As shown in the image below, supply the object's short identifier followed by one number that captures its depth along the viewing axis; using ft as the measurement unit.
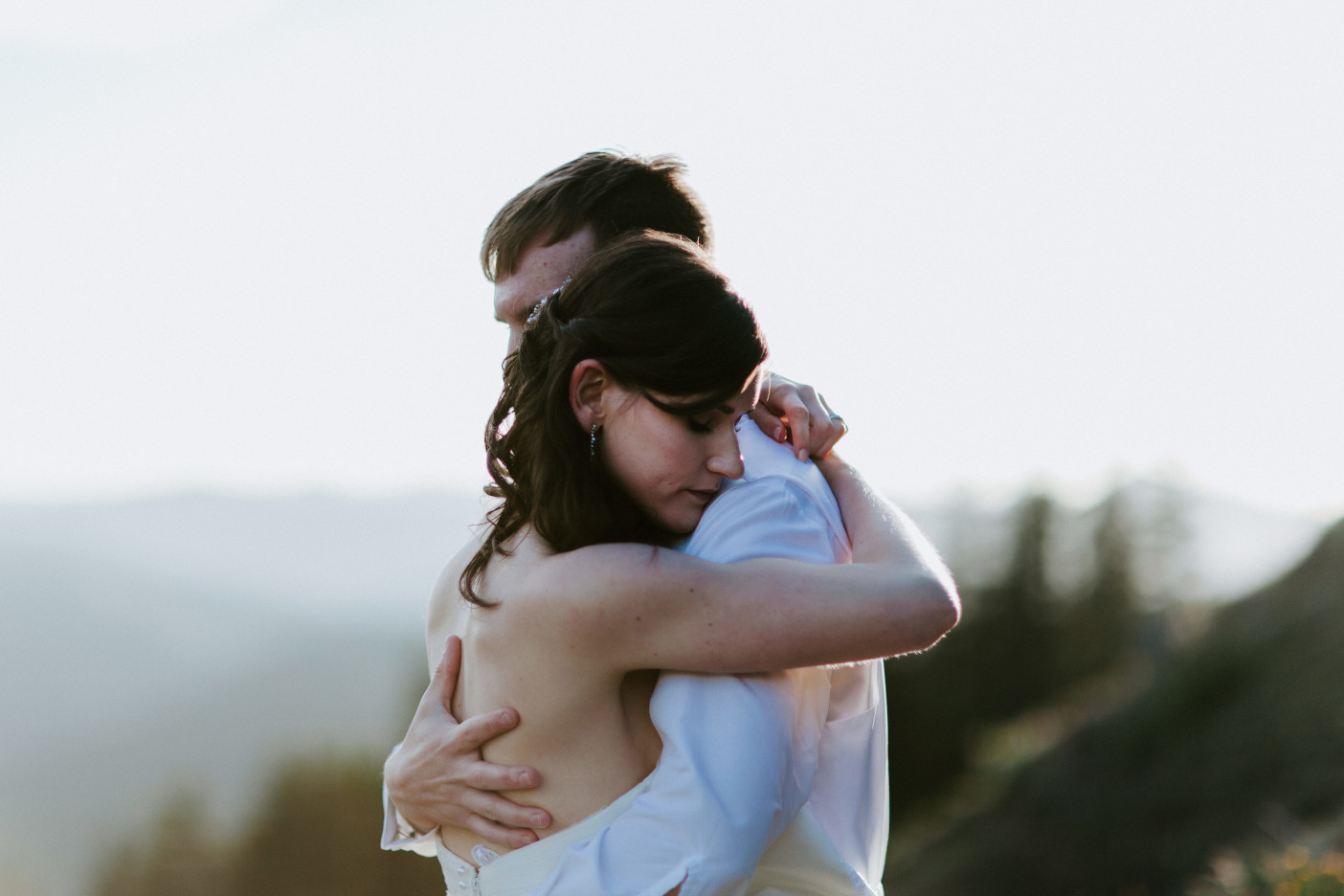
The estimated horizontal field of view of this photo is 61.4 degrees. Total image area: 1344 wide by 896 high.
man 6.95
